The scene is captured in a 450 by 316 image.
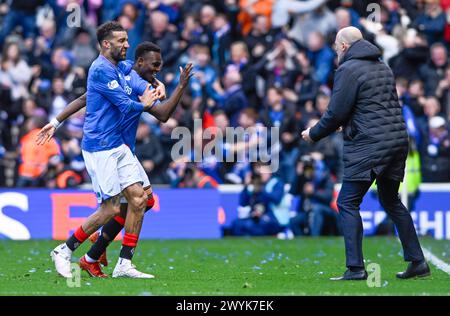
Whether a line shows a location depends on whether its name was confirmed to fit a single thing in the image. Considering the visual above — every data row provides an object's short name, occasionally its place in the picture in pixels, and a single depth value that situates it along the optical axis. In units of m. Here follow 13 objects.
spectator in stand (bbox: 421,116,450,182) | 19.39
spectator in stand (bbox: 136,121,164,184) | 19.59
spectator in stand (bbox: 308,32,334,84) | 20.75
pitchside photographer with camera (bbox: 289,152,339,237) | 18.72
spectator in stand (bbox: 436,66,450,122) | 20.27
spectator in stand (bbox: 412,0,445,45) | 20.92
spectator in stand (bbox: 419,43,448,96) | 20.41
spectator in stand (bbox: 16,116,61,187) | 19.55
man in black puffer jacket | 10.80
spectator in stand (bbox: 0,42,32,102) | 21.73
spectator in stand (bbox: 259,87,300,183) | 19.34
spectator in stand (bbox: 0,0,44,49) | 22.83
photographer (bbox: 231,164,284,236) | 18.80
